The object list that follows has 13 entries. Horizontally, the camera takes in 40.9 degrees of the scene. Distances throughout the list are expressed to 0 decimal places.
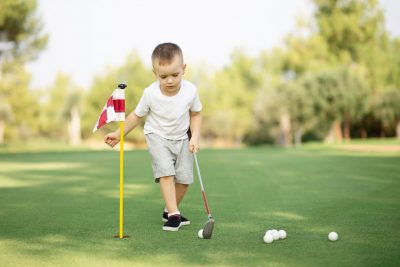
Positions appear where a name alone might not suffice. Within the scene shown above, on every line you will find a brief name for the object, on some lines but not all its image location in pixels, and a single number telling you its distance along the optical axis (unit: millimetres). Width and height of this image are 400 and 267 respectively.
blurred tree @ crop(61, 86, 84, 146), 61438
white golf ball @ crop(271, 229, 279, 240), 4016
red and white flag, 4555
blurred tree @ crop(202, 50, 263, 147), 54125
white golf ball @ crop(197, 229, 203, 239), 4195
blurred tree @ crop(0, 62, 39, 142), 36819
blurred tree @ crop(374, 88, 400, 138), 40438
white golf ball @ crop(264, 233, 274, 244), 3943
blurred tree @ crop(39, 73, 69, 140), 62341
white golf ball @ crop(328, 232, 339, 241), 3969
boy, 4941
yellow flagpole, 4268
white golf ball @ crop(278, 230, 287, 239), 4077
